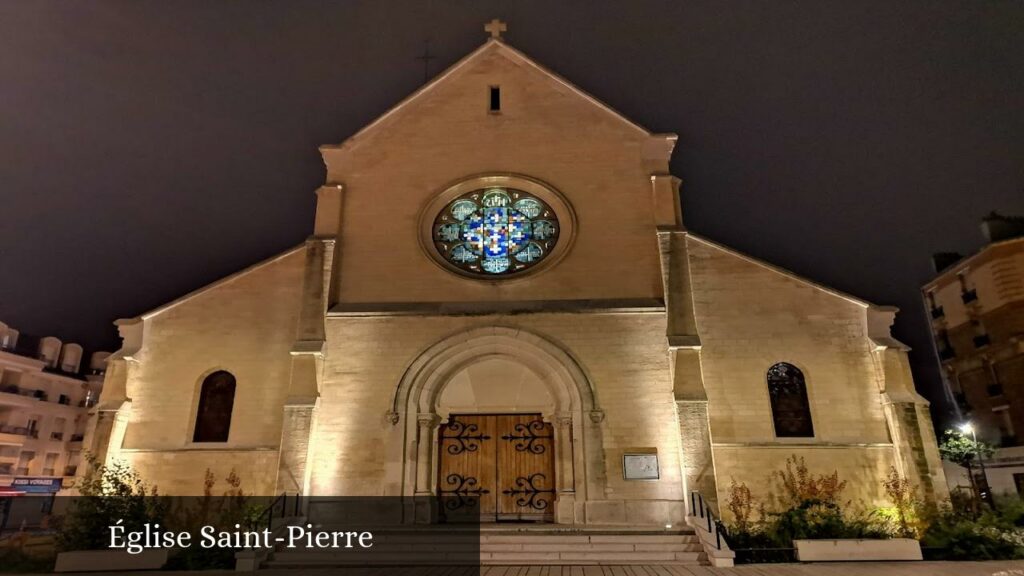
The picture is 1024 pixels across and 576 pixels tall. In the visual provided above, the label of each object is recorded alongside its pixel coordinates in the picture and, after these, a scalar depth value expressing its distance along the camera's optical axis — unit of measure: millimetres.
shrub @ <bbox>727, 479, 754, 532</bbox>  11935
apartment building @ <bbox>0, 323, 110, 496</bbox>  35250
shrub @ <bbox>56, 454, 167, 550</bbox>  10711
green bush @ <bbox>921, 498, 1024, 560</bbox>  10352
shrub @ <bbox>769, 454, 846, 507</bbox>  12031
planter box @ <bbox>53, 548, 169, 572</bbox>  10141
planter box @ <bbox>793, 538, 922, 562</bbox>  10180
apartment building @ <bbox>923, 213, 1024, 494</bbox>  26906
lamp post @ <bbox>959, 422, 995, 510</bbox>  24025
